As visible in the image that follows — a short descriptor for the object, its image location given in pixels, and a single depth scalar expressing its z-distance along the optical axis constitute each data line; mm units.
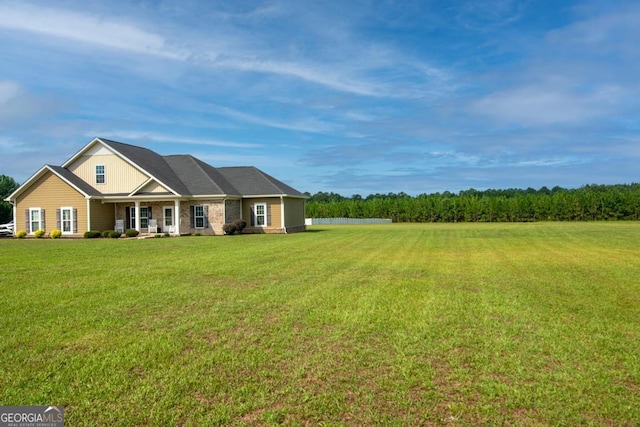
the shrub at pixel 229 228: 29578
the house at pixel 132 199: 29203
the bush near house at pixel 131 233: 28344
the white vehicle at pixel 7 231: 32938
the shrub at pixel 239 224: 29812
